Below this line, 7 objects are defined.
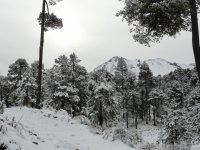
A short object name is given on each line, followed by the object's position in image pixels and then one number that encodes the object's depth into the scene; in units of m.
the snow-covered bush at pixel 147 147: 7.56
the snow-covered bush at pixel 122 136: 7.55
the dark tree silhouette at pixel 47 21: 11.70
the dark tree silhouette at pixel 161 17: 6.03
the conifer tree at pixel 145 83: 33.82
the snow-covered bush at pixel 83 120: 9.46
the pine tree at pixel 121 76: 34.73
